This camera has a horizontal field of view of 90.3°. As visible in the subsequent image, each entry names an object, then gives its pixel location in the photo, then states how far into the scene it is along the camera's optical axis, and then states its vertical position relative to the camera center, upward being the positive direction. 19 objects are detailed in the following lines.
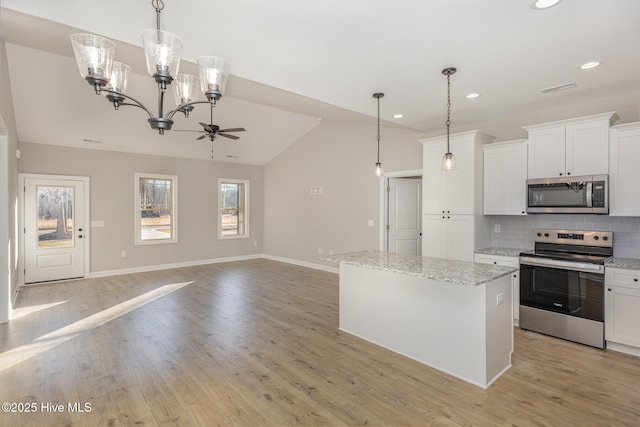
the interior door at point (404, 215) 6.13 -0.03
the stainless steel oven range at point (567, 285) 3.33 -0.79
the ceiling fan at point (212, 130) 4.91 +1.29
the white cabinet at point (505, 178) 4.09 +0.48
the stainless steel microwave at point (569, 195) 3.45 +0.22
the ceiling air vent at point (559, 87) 3.36 +1.37
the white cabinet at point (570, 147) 3.46 +0.78
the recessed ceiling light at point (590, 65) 2.86 +1.36
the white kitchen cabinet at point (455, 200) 4.34 +0.20
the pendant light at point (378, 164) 3.78 +0.59
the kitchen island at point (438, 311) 2.66 -0.93
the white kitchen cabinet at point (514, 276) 3.91 -0.77
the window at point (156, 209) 7.18 +0.08
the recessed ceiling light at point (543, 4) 2.02 +1.35
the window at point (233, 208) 8.52 +0.13
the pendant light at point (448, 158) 3.04 +0.54
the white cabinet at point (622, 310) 3.12 -0.96
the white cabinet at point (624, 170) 3.29 +0.46
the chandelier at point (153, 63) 1.96 +0.98
